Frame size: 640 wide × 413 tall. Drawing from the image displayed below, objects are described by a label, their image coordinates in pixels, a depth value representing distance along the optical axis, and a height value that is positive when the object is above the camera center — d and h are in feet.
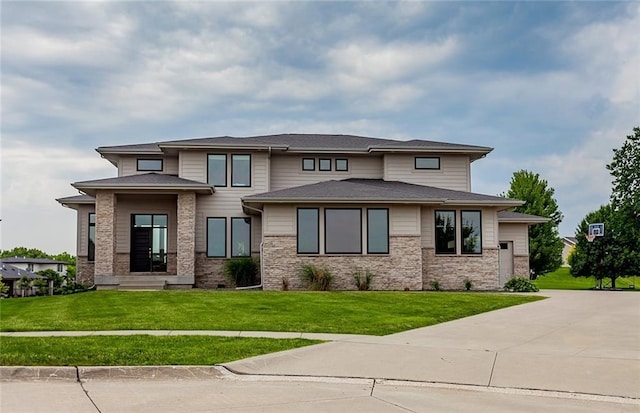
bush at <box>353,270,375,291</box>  79.71 -4.21
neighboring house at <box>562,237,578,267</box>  288.80 +1.16
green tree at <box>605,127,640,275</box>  96.60 +8.01
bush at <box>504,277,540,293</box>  81.71 -5.38
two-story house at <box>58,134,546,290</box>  80.64 +4.26
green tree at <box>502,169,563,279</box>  142.72 +7.42
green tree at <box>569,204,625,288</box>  96.84 -1.87
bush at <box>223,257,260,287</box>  85.61 -3.64
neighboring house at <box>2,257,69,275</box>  263.90 -7.80
